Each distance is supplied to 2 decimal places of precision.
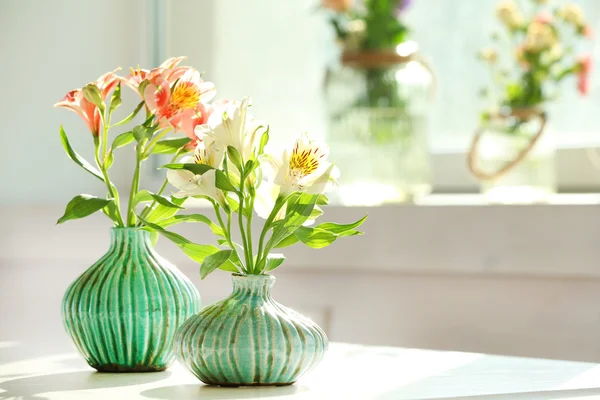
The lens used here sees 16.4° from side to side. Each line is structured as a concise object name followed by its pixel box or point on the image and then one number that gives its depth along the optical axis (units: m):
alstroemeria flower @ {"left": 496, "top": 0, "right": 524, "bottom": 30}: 2.59
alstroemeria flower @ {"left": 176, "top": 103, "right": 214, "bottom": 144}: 1.85
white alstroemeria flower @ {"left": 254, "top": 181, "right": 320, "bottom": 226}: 1.80
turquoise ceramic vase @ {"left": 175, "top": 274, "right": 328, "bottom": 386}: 1.74
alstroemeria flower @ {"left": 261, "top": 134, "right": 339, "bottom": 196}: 1.76
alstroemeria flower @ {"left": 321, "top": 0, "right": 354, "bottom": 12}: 2.67
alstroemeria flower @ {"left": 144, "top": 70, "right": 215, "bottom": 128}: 1.84
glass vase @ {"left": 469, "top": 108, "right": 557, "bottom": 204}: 2.51
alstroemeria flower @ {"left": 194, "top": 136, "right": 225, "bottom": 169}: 1.78
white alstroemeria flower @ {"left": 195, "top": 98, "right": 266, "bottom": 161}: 1.77
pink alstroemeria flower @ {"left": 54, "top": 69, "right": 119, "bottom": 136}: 1.87
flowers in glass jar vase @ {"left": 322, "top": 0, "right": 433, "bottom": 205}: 2.56
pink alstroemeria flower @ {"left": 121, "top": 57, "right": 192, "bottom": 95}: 1.85
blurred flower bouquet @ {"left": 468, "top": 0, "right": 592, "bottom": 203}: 2.51
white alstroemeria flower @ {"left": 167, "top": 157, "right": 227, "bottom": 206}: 1.77
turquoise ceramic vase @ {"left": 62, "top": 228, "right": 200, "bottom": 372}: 1.84
